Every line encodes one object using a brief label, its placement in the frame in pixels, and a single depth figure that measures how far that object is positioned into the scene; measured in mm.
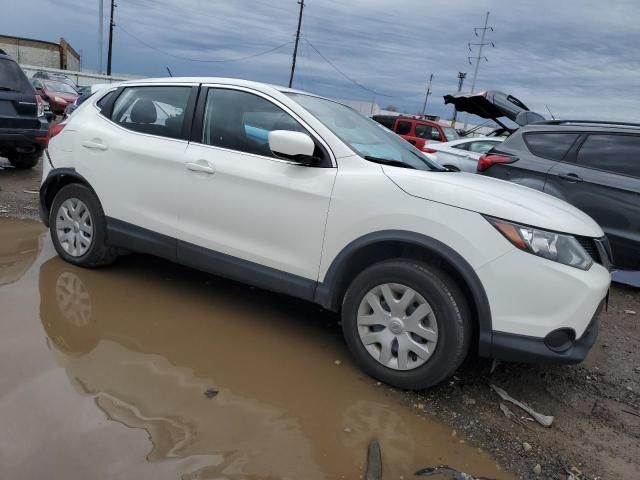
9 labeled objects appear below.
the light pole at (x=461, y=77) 54456
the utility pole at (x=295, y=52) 41969
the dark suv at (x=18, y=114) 7750
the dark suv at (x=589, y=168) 5242
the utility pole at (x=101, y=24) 39281
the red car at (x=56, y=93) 20469
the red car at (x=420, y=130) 15453
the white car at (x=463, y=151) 9039
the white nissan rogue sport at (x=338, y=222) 2828
